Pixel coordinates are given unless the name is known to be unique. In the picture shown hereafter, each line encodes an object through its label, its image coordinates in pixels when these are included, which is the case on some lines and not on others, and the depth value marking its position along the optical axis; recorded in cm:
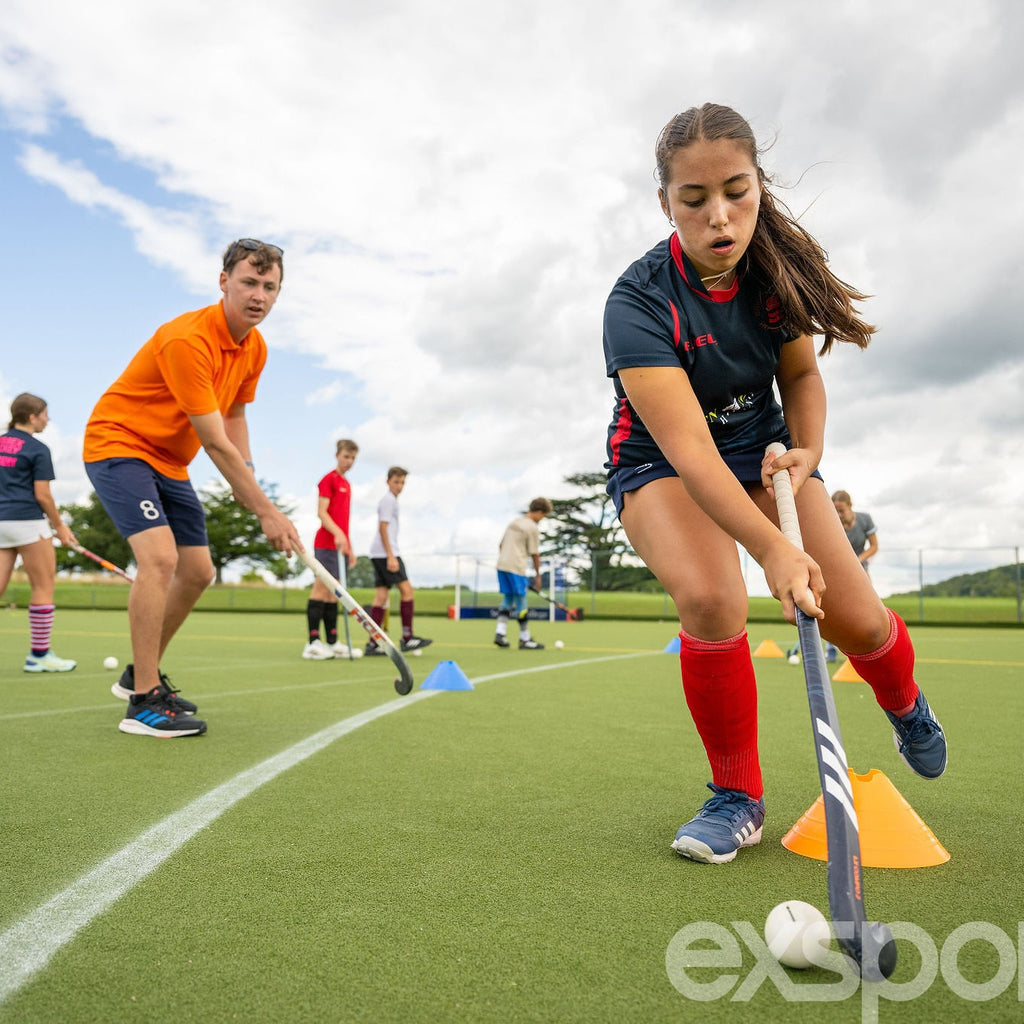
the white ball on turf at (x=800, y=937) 156
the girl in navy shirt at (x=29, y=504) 662
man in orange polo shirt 399
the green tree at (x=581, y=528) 5662
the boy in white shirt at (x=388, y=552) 977
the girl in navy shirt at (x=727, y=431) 228
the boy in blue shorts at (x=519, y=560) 1149
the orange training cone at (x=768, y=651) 989
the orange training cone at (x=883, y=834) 222
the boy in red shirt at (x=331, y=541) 892
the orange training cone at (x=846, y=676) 709
